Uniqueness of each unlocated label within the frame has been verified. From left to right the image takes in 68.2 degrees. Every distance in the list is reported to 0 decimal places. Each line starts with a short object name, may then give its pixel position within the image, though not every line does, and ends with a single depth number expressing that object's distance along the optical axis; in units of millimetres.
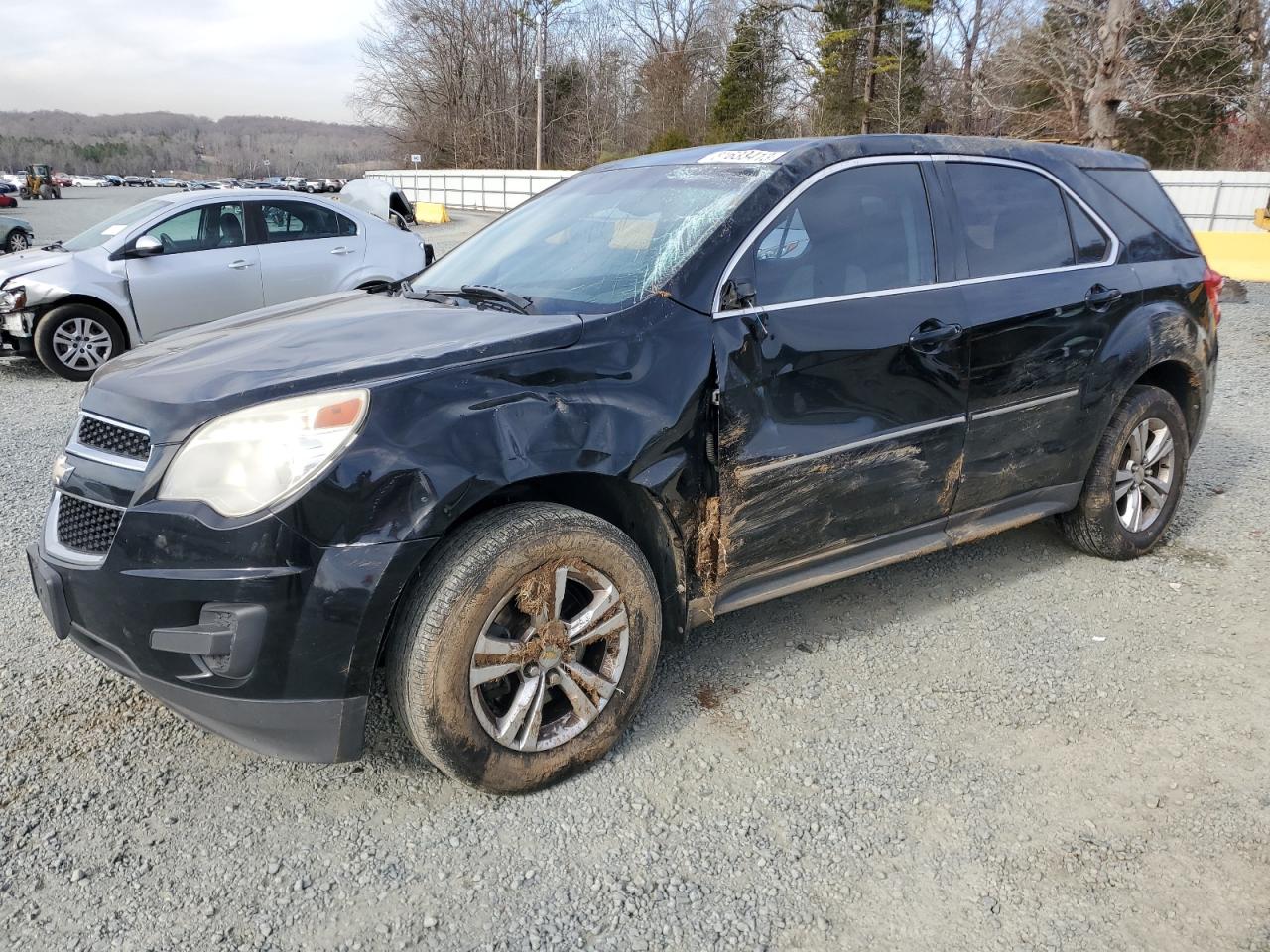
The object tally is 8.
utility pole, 37281
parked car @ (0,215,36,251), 20350
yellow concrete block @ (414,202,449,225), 33312
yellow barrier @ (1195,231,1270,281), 14367
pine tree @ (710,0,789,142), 38188
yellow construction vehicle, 50344
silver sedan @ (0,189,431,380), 8109
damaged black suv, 2342
